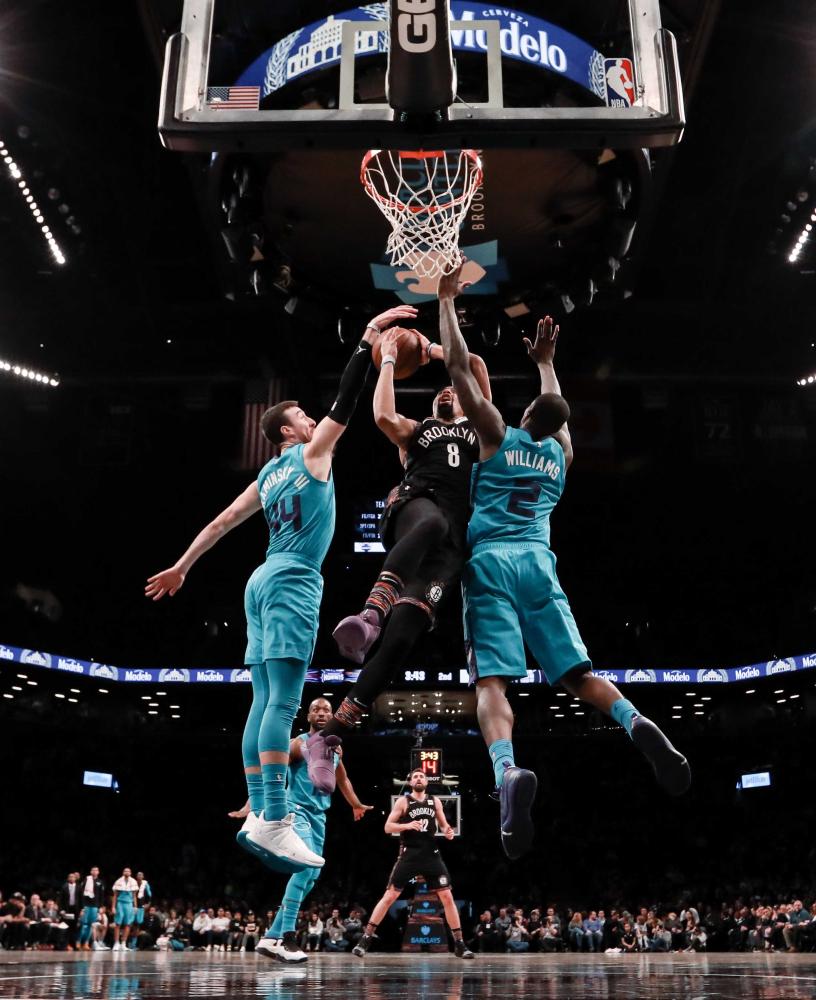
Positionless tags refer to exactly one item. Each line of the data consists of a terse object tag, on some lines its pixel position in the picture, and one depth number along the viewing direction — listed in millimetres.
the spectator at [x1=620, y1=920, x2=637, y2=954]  19938
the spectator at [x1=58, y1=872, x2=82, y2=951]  17609
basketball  5371
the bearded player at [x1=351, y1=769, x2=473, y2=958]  9961
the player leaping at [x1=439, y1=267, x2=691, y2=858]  4512
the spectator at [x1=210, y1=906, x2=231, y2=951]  19328
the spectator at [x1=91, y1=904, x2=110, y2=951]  17516
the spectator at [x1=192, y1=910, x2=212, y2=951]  19531
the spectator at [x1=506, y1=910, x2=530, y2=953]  19297
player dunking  4273
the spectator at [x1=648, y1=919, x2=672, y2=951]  19219
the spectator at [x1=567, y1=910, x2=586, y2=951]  20281
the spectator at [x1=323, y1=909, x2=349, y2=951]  19062
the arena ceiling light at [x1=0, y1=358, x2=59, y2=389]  17656
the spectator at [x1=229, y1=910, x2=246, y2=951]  19703
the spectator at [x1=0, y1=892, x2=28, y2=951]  15711
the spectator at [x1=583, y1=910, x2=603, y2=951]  20203
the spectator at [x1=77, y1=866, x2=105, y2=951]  17558
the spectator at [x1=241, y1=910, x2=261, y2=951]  19845
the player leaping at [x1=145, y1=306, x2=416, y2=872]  4938
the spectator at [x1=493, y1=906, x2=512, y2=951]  19562
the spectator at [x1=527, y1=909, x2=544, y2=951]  20250
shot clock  16811
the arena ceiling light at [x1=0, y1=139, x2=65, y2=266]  12391
